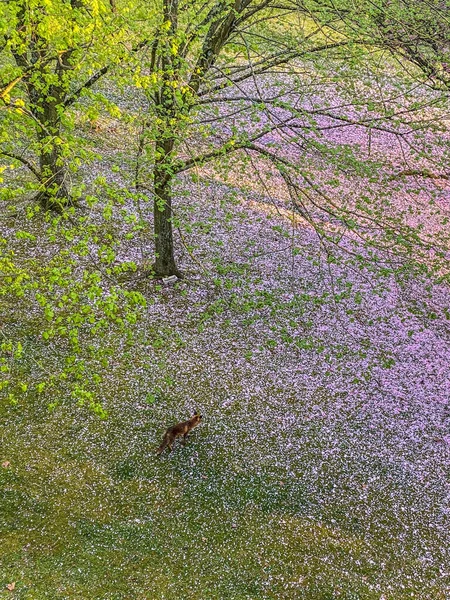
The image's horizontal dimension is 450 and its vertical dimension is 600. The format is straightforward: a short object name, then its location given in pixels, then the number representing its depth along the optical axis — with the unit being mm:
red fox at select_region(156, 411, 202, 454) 9172
